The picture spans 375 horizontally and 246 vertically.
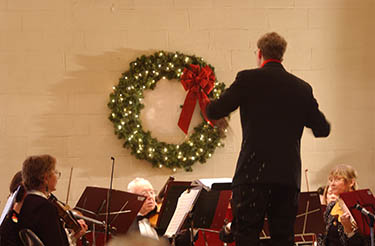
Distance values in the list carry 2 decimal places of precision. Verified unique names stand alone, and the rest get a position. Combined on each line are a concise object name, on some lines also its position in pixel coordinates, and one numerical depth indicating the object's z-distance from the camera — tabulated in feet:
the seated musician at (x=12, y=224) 25.89
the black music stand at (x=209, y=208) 29.30
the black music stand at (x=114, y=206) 28.27
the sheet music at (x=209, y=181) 30.23
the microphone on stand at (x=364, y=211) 26.86
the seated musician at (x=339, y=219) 30.42
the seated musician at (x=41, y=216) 25.16
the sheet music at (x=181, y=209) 27.71
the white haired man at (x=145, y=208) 32.81
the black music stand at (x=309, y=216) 29.45
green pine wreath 41.27
